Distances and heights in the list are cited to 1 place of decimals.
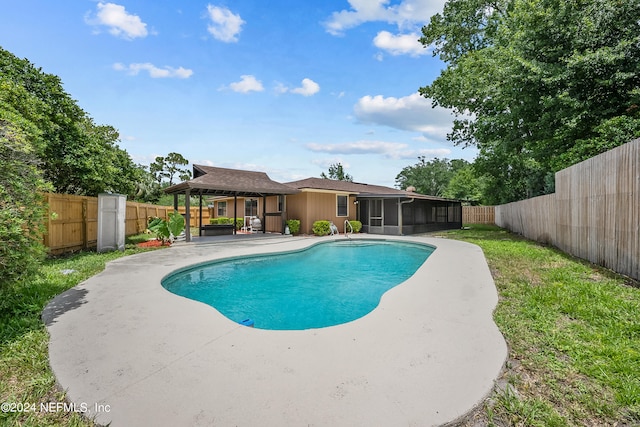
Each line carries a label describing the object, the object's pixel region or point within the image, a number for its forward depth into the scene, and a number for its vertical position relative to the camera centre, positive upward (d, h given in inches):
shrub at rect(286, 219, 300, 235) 601.3 -28.3
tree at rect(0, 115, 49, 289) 121.0 +1.0
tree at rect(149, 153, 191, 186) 1359.5 +215.3
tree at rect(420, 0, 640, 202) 342.0 +189.3
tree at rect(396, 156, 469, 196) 1606.8 +226.8
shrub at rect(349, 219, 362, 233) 652.6 -30.4
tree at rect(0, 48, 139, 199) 267.4 +92.2
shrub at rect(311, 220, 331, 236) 587.8 -33.8
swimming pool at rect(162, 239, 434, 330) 195.3 -68.8
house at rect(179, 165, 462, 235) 566.9 +21.0
